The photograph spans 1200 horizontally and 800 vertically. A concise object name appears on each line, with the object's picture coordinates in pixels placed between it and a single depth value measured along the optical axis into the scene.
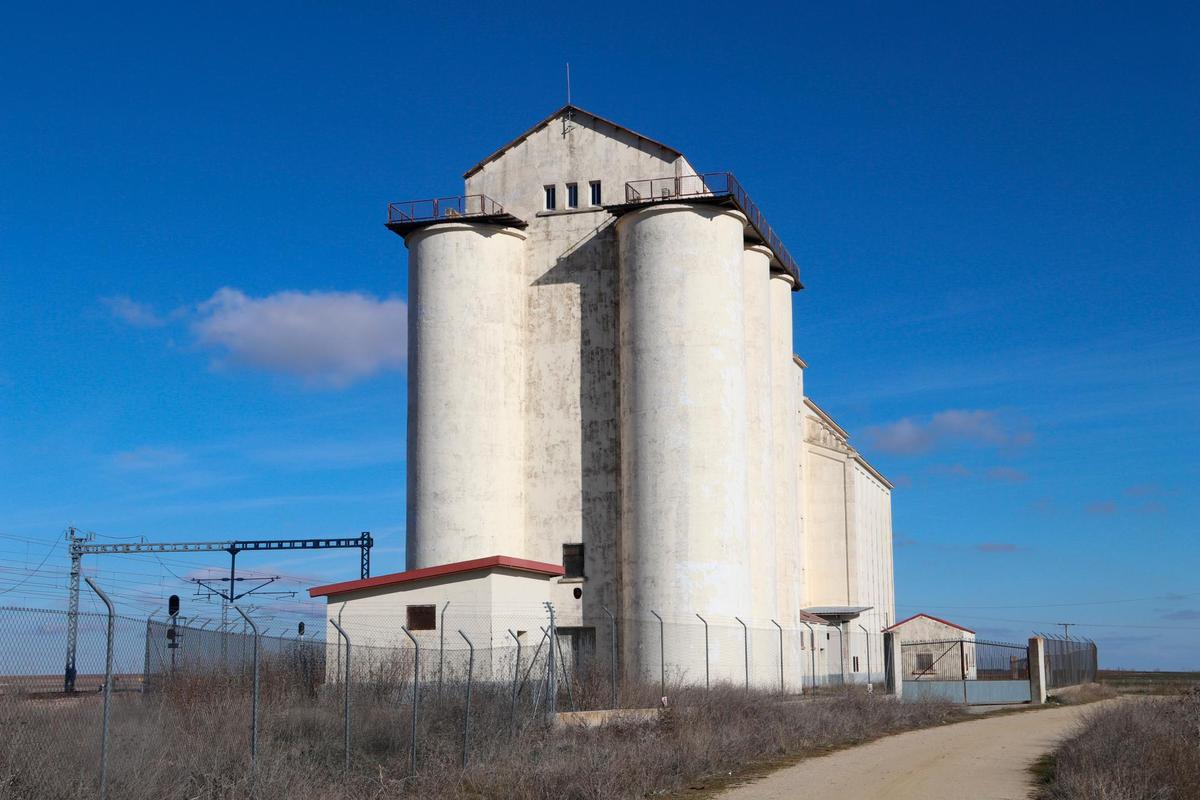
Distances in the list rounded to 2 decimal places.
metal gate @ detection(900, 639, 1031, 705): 46.28
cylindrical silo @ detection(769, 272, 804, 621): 53.84
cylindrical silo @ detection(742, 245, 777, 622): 48.25
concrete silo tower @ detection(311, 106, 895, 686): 43.72
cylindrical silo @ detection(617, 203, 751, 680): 43.22
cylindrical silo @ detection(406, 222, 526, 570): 45.31
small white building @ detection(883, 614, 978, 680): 60.84
